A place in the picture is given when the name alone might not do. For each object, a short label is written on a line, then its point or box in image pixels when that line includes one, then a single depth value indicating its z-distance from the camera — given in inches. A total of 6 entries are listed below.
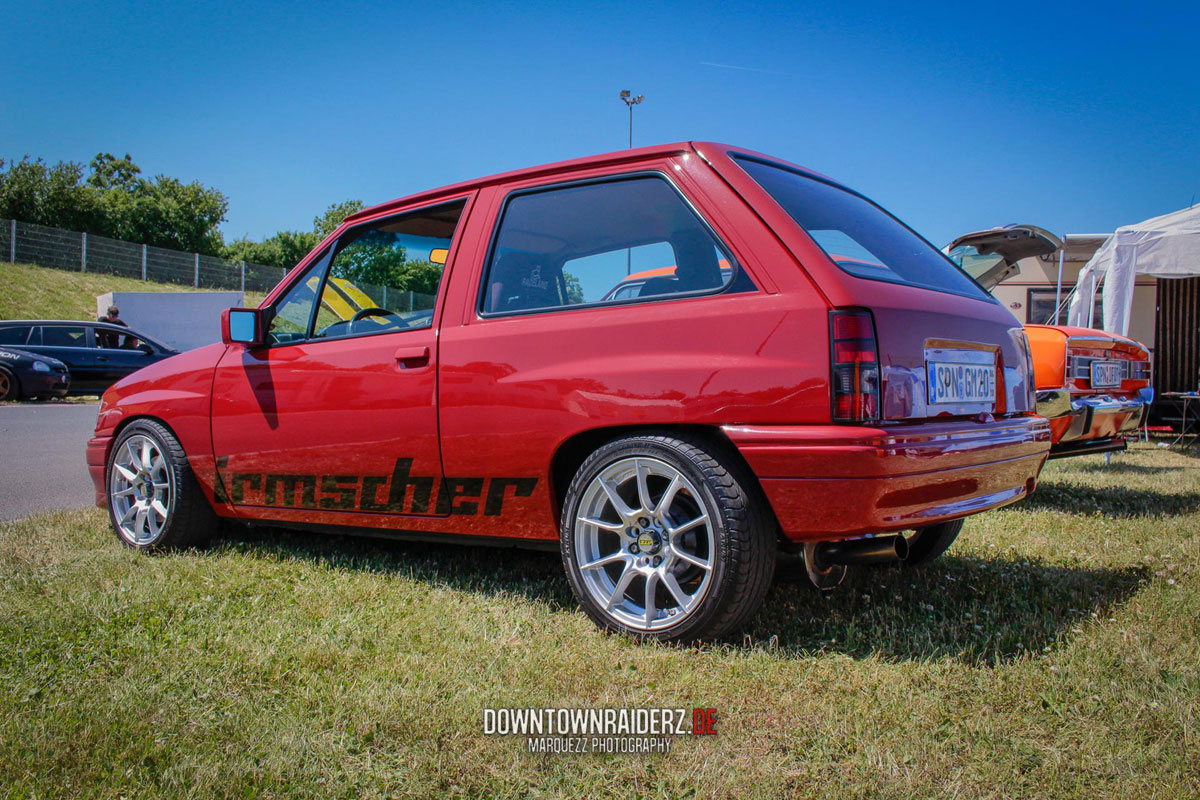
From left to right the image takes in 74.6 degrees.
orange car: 189.6
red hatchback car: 90.5
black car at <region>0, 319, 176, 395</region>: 541.3
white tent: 352.8
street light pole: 1065.5
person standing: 569.0
